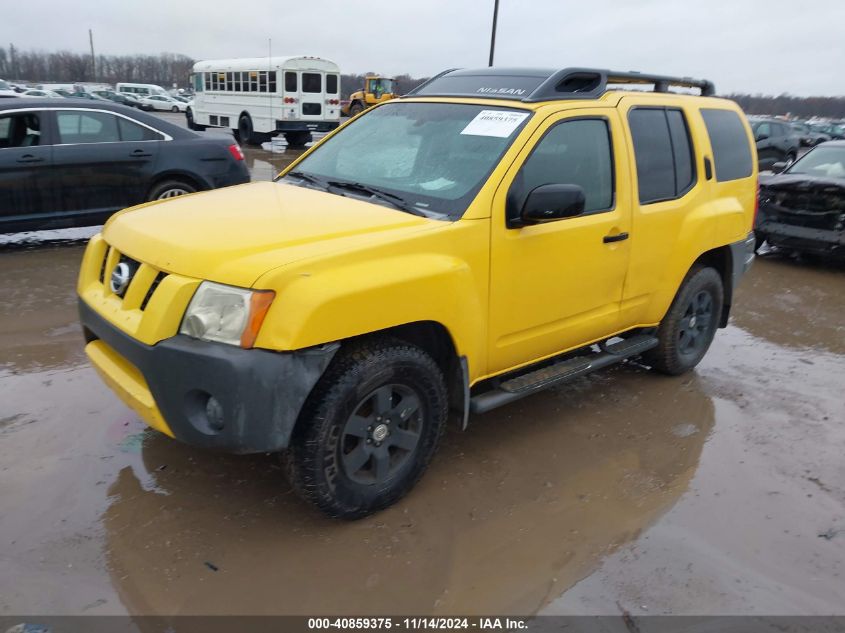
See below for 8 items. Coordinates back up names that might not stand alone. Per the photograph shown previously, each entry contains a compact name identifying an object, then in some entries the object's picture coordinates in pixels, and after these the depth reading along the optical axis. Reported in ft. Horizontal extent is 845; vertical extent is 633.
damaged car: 26.58
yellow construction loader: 106.22
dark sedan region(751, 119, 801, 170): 69.87
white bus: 67.72
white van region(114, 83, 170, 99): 148.36
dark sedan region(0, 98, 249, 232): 22.59
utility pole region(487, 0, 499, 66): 82.58
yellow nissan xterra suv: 8.52
